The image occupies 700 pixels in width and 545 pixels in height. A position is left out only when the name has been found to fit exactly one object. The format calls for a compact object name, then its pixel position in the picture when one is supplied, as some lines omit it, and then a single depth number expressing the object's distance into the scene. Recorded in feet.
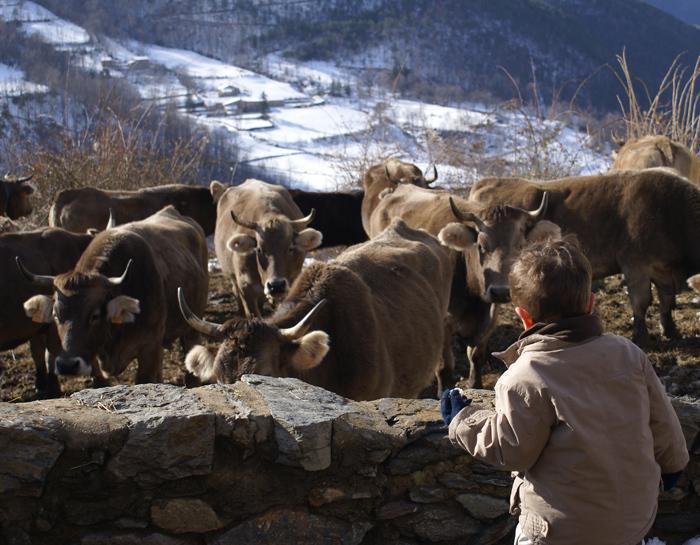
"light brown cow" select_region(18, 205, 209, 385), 20.83
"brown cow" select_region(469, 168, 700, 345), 27.32
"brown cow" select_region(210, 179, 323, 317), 30.04
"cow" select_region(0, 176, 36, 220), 42.24
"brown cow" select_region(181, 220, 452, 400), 16.01
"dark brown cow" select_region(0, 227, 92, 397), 24.22
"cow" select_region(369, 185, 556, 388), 25.21
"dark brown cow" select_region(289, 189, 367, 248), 46.37
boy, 8.96
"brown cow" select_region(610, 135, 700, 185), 35.88
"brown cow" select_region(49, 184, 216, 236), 37.65
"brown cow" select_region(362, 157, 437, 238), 41.16
